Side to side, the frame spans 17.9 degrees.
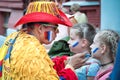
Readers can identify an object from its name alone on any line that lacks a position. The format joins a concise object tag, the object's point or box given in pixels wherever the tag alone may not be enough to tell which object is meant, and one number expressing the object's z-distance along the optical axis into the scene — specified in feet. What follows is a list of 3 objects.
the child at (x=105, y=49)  10.52
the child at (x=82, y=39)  11.69
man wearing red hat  8.45
